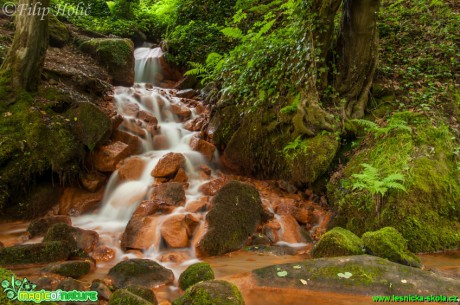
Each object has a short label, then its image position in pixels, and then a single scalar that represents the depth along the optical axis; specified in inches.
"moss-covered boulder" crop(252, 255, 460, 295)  112.2
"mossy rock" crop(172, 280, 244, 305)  101.8
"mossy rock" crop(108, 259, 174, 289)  140.7
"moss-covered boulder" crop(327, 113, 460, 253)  173.9
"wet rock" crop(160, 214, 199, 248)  193.6
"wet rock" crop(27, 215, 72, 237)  203.1
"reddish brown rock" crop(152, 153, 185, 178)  267.6
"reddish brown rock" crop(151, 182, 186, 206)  229.9
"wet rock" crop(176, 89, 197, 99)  410.3
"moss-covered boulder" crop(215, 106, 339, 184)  234.2
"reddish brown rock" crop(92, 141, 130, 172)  273.9
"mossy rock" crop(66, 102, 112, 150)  263.0
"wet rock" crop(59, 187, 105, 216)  247.3
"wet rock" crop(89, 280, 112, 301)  123.8
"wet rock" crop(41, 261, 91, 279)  144.6
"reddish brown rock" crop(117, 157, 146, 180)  271.4
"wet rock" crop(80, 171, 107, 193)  261.7
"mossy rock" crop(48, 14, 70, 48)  386.0
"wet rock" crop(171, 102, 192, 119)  363.6
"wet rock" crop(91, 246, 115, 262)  182.5
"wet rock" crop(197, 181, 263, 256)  186.2
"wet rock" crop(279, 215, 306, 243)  204.7
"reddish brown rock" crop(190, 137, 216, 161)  305.4
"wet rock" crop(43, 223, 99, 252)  177.6
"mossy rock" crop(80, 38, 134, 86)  397.1
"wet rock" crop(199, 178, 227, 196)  253.3
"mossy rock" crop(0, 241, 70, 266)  159.3
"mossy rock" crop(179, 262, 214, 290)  134.3
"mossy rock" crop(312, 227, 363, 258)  148.1
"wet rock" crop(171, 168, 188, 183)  265.1
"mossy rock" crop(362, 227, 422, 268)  140.1
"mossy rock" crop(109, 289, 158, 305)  104.3
